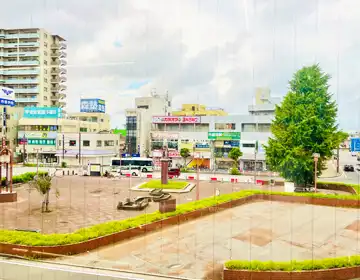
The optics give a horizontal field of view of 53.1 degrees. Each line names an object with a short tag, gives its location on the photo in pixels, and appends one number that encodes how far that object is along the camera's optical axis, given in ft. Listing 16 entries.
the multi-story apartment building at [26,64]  175.73
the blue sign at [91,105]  171.73
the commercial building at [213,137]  128.26
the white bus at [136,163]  115.44
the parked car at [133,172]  110.01
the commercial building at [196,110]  176.71
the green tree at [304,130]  68.59
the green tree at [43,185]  51.21
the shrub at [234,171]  113.29
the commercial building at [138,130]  151.53
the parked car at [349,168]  132.54
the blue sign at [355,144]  80.31
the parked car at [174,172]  104.12
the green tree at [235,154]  119.55
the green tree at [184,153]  129.90
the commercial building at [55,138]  139.74
